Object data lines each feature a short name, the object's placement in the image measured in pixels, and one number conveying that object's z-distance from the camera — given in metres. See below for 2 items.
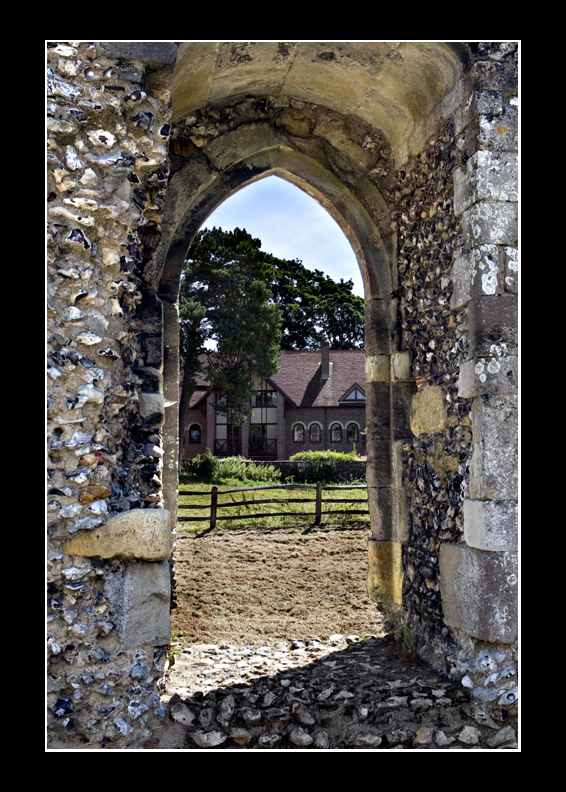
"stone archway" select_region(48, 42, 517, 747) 3.12
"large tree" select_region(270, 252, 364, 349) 32.06
